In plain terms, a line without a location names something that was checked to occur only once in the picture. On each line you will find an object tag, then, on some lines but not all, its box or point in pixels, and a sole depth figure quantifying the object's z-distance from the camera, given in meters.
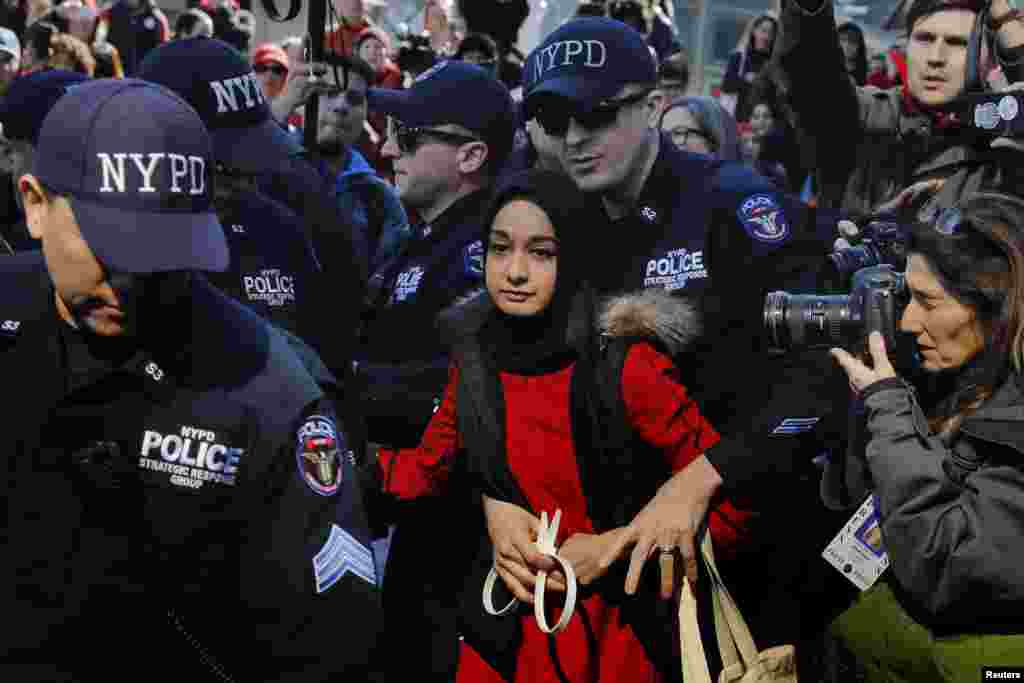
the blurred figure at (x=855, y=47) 9.27
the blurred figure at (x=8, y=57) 8.05
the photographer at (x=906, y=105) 4.00
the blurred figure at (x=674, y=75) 10.20
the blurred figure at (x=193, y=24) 9.55
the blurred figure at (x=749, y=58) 11.12
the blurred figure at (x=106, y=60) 9.55
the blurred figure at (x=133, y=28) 10.57
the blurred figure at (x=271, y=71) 9.54
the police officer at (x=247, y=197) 4.43
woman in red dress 3.47
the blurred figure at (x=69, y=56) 8.25
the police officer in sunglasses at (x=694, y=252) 3.45
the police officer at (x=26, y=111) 4.85
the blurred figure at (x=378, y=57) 9.48
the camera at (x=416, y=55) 9.41
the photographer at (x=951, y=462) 2.96
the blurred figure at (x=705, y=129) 6.69
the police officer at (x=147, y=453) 2.38
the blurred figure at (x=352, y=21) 7.79
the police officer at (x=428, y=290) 4.24
